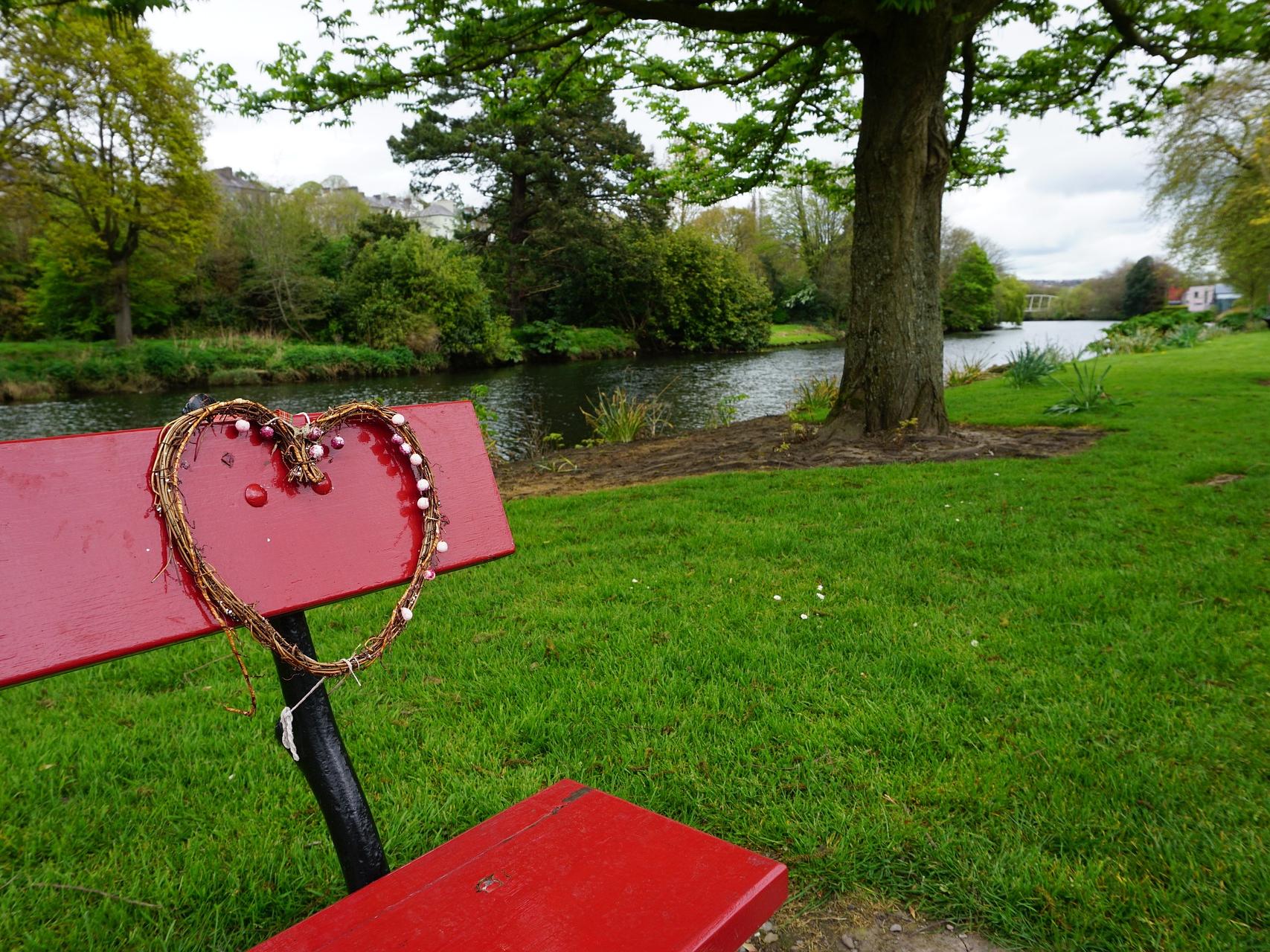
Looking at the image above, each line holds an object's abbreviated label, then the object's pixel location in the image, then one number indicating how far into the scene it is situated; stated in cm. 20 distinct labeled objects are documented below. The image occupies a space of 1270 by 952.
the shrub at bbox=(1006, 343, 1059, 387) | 1244
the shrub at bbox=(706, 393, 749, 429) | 1293
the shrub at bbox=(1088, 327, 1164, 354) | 2259
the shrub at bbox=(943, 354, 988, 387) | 1678
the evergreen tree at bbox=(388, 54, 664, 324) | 3081
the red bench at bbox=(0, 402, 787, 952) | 110
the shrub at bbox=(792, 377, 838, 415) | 1176
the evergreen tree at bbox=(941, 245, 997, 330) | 5772
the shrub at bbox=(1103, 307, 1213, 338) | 2972
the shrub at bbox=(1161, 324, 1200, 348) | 2294
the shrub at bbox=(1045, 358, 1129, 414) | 957
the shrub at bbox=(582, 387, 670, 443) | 1164
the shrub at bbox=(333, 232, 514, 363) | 2819
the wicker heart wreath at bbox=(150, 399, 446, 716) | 120
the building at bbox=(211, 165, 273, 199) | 5657
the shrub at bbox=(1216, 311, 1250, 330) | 2989
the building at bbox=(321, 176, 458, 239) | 6969
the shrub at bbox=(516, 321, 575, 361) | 3253
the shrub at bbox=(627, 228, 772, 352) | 3831
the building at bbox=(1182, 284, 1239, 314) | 5989
